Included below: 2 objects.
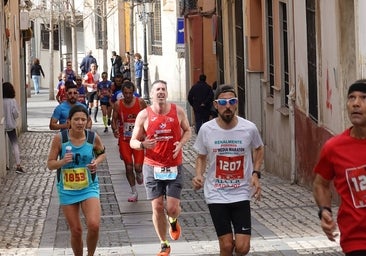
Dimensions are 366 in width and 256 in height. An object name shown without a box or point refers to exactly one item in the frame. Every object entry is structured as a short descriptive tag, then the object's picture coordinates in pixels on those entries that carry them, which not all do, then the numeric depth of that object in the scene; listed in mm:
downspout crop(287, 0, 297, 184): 19266
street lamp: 44172
